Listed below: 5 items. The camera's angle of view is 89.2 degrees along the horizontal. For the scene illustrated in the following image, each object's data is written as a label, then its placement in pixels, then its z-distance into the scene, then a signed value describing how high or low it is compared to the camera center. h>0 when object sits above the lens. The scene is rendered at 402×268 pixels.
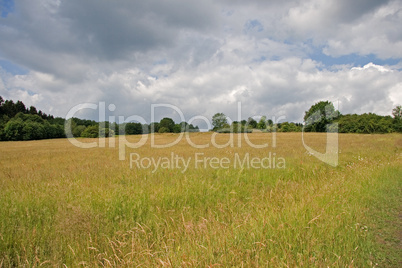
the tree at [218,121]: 101.60 +5.44
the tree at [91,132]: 83.44 -0.29
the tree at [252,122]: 109.79 +5.17
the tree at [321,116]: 80.25 +6.51
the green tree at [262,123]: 99.61 +4.32
